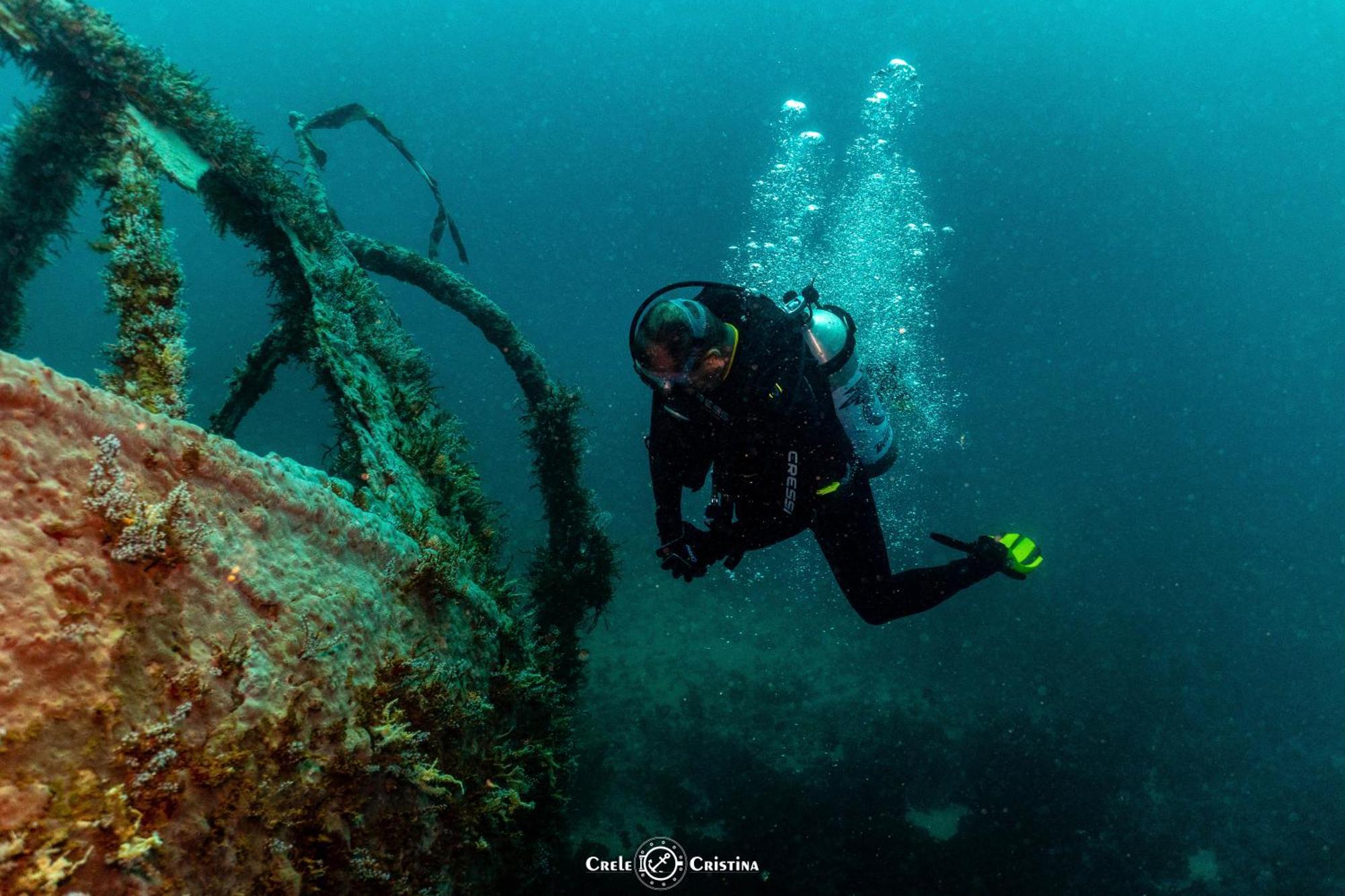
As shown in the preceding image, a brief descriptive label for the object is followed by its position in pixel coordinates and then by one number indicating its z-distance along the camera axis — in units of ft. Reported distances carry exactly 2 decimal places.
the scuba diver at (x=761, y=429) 12.08
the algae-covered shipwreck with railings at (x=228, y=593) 4.34
